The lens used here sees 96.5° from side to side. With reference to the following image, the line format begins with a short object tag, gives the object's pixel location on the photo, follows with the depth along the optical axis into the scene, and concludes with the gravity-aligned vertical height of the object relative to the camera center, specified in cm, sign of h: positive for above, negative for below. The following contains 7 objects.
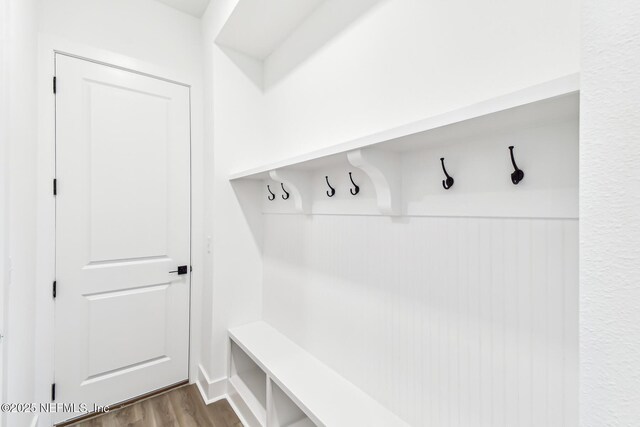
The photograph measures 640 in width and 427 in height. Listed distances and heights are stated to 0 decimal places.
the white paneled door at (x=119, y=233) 172 -14
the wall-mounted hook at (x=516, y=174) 77 +10
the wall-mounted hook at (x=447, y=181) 94 +10
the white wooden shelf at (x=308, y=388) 112 -80
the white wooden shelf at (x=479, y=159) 65 +17
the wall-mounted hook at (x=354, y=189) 129 +11
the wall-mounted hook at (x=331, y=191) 143 +11
